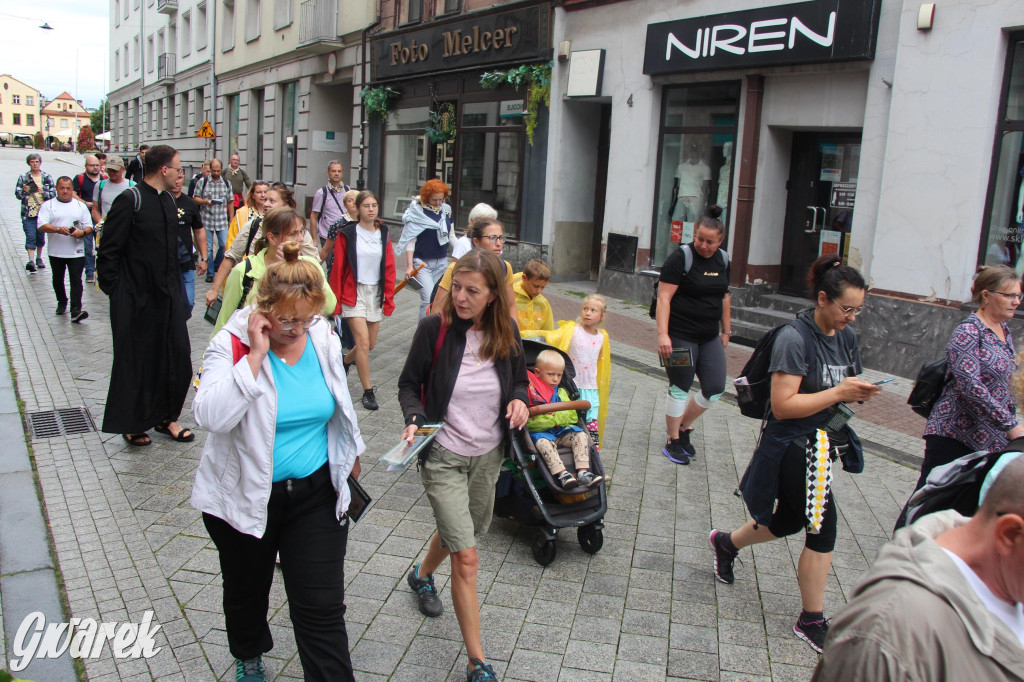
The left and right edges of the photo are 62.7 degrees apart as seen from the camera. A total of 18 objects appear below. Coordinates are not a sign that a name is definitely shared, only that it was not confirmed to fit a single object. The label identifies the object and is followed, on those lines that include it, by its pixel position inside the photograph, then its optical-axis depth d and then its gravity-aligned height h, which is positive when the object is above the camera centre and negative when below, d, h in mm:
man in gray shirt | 10195 -41
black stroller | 4383 -1529
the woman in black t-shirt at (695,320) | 5910 -704
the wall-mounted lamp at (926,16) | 8578 +2203
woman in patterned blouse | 3877 -661
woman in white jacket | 2789 -906
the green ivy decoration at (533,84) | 14344 +2151
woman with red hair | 8008 -282
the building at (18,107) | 133625 +11251
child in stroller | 4422 -1147
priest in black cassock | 5539 -756
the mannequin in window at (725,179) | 11727 +593
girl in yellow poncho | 5324 -860
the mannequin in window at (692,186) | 12206 +490
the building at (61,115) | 136000 +10577
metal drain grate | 6105 -1797
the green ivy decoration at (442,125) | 17109 +1599
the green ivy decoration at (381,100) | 19156 +2282
